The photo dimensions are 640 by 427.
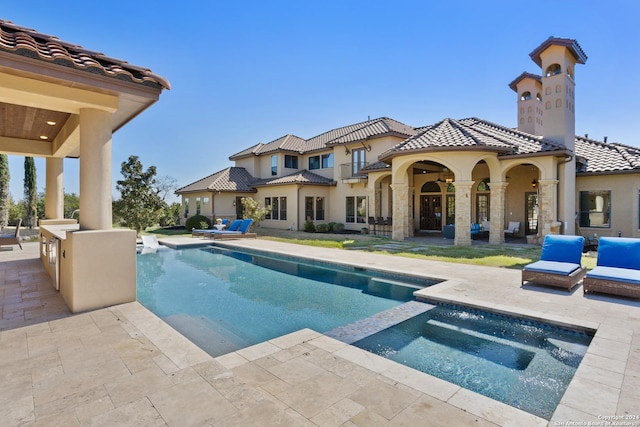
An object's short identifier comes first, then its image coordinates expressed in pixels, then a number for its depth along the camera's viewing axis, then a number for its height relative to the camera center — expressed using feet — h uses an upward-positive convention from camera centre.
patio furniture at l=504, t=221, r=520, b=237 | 60.44 -3.13
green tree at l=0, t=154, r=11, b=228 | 80.64 +5.41
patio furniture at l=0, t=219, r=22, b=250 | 37.29 -2.97
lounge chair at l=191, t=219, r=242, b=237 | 62.87 -3.41
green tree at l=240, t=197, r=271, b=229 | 75.15 +0.14
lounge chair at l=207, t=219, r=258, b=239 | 58.34 -3.81
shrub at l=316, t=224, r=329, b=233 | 76.07 -3.77
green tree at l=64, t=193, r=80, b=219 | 115.74 +3.98
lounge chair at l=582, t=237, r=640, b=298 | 21.81 -4.16
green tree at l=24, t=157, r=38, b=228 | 91.20 +6.22
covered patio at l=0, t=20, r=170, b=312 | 15.14 +5.66
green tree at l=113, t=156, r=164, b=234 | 67.36 +3.10
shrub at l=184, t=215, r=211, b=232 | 82.12 -2.50
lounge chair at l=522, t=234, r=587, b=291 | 24.26 -4.16
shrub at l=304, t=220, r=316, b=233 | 76.89 -3.56
